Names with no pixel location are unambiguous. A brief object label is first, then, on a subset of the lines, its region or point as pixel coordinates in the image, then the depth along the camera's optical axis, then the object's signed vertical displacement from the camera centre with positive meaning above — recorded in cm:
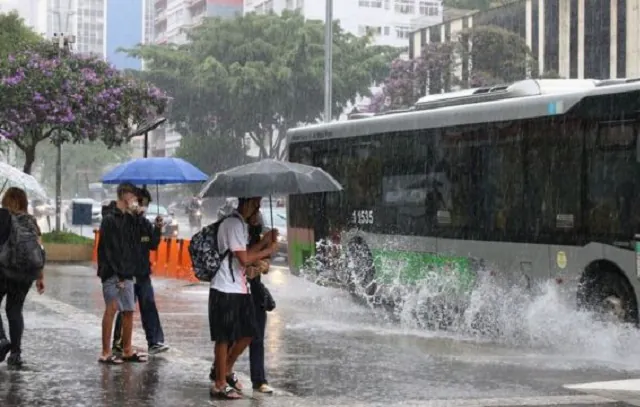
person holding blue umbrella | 1140 -61
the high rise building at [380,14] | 8519 +1558
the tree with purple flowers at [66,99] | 2856 +302
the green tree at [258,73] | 6169 +789
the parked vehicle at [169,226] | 4438 -13
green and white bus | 1301 +46
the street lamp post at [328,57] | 3189 +452
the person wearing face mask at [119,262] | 1109 -37
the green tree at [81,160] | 9619 +517
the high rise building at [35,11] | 14591 +2651
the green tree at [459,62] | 5053 +702
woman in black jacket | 1080 -59
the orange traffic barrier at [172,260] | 2439 -79
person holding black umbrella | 921 -56
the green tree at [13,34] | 3356 +565
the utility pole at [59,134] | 3012 +218
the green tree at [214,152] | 6681 +407
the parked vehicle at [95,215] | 5582 +34
